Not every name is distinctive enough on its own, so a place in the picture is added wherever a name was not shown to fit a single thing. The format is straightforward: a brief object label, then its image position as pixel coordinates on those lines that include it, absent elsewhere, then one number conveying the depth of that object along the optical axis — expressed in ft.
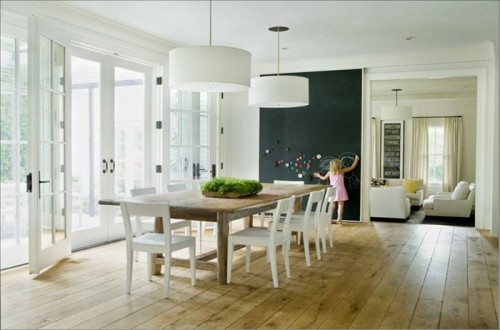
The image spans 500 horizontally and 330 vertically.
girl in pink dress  24.94
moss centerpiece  14.78
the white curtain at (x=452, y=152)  40.19
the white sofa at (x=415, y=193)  36.11
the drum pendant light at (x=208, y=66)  12.92
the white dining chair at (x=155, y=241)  11.94
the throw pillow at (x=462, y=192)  30.01
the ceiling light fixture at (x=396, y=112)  35.22
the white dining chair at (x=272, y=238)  13.25
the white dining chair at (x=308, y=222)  15.80
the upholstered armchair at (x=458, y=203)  29.91
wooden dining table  12.84
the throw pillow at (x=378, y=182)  34.17
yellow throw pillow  37.06
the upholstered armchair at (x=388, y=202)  28.55
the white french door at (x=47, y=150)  14.46
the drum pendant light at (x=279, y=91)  17.49
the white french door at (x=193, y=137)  22.82
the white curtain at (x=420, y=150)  41.45
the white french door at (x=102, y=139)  18.86
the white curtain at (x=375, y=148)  42.45
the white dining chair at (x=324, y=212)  17.74
